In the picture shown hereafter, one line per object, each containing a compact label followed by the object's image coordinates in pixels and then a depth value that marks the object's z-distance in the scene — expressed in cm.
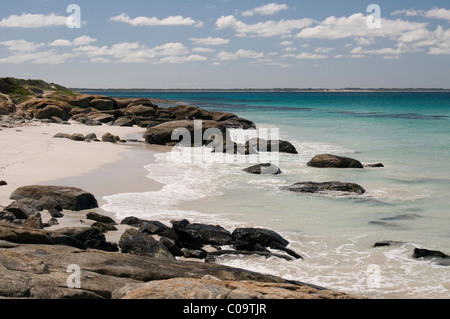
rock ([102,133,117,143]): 2805
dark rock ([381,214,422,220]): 1248
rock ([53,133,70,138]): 2733
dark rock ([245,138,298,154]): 2638
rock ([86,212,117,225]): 1084
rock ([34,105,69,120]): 4028
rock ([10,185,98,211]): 1202
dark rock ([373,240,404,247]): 1014
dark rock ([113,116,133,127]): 4049
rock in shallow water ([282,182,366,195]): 1530
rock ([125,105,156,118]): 4672
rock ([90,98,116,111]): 4980
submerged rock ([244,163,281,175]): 1884
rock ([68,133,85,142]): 2678
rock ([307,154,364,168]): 2103
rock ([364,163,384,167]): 2175
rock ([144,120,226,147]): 2927
